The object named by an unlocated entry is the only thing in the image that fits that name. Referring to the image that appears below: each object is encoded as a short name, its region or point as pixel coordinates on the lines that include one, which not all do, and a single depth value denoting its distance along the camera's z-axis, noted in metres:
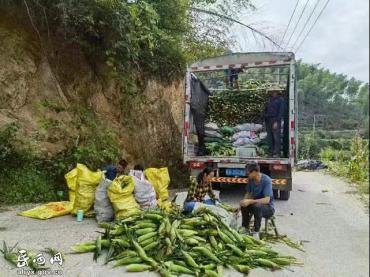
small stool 6.04
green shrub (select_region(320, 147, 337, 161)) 21.16
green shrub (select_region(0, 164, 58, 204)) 7.37
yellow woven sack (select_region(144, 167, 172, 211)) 7.58
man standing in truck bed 9.70
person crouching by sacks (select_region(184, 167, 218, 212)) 6.59
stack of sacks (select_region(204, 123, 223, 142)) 10.45
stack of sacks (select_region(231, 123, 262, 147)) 10.05
